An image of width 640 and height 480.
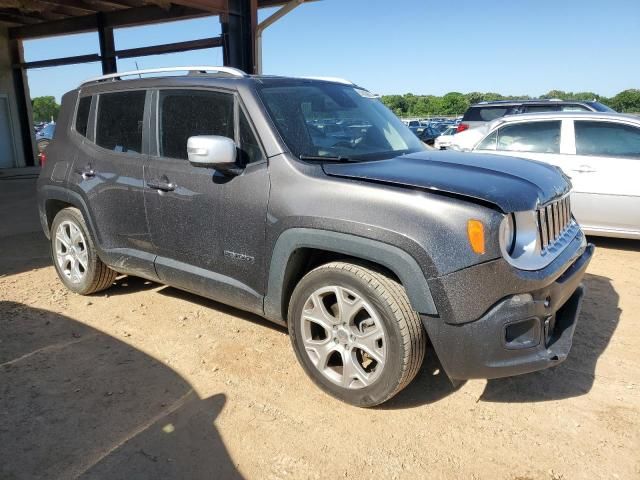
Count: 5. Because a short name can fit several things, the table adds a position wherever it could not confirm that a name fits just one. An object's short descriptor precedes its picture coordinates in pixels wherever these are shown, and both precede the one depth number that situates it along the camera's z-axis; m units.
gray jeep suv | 2.57
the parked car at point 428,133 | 25.88
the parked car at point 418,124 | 29.72
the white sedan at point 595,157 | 5.95
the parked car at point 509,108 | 10.83
